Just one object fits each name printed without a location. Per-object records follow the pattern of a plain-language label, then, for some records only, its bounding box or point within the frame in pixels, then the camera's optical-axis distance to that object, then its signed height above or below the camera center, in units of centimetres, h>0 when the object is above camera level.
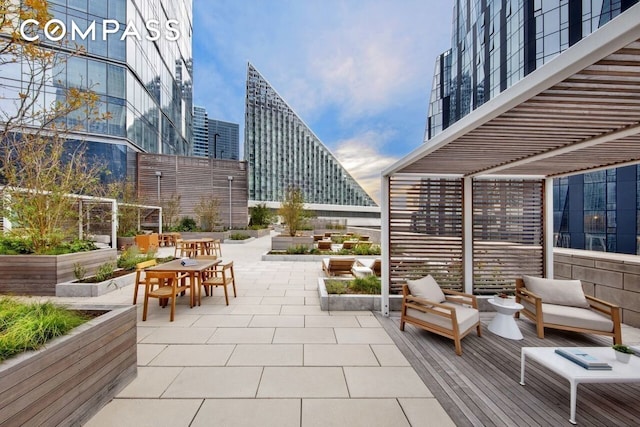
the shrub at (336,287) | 490 -137
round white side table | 362 -149
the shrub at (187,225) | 1620 -62
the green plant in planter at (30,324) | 170 -81
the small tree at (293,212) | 1308 +19
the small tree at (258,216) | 2061 -4
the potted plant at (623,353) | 236 -121
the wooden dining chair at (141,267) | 443 -93
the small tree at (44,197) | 550 +37
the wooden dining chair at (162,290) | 405 -120
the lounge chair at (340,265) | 604 -112
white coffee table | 215 -131
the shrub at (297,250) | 1034 -135
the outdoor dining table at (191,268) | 437 -91
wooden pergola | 227 +71
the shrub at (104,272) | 575 -129
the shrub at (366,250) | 1009 -131
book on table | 226 -127
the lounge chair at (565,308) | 339 -128
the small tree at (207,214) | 1639 +7
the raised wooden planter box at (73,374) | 158 -115
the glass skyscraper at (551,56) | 1471 +1128
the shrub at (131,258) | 686 -118
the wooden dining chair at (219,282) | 479 -124
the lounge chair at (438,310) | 329 -129
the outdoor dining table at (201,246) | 952 -119
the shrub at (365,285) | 500 -134
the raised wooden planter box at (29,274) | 525 -119
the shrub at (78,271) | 562 -120
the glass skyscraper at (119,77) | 1506 +851
